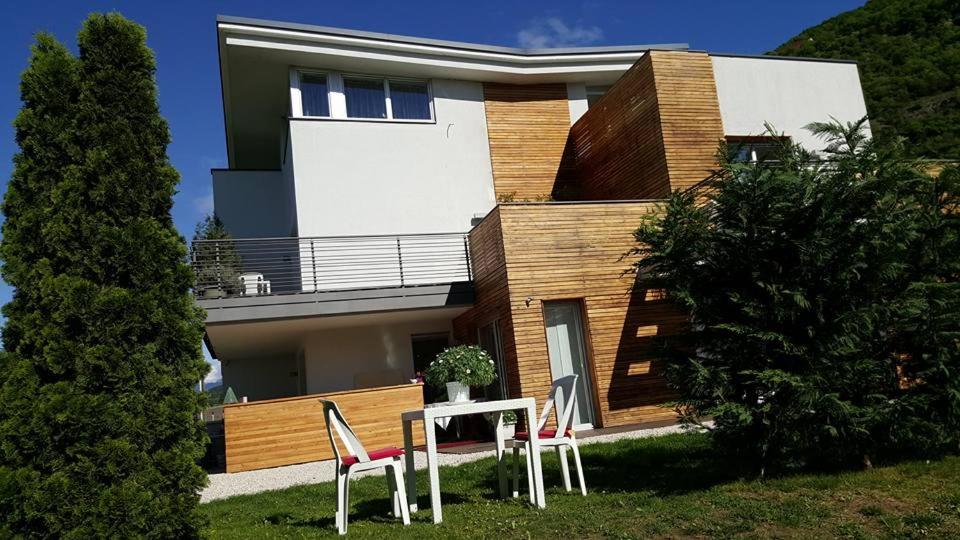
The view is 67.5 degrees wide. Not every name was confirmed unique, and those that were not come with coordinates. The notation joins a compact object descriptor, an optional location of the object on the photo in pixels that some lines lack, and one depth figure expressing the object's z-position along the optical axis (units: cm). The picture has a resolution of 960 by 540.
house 1204
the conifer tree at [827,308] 590
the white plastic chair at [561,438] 629
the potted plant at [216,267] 1267
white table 568
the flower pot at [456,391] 961
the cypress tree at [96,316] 433
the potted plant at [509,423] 1166
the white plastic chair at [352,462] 568
